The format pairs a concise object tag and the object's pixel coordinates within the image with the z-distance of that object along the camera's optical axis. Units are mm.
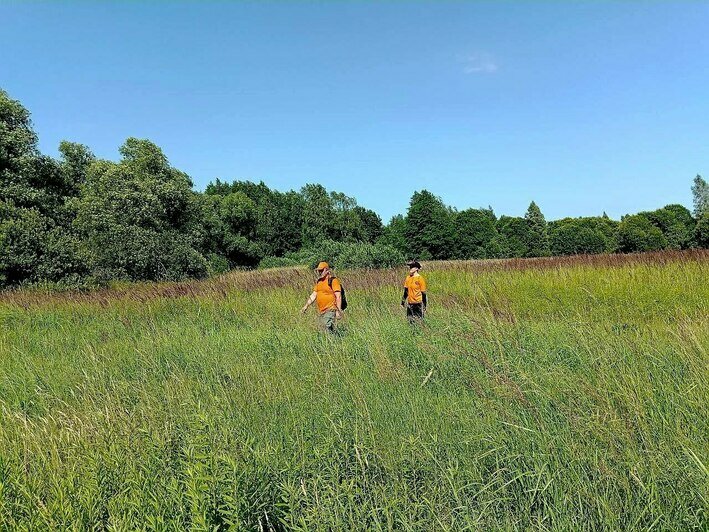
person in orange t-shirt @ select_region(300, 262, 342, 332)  7910
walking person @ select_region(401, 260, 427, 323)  8664
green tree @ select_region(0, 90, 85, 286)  17578
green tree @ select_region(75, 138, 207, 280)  22453
